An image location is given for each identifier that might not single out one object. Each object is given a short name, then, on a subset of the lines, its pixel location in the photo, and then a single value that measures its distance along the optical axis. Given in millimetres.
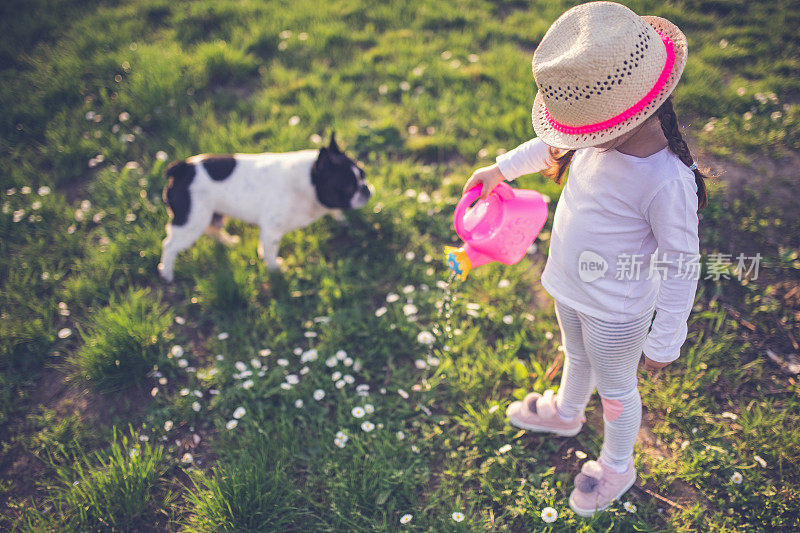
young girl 1372
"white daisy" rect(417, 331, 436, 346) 2626
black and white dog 2914
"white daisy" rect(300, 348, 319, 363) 2674
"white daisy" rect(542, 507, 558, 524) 2027
